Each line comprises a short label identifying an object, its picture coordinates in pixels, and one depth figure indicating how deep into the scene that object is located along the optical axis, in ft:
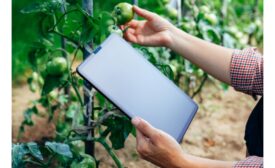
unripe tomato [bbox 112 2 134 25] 4.70
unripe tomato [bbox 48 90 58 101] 6.15
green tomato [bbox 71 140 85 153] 5.49
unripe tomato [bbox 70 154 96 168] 4.41
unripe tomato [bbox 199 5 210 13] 6.86
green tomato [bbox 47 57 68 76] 4.74
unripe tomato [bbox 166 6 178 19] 6.55
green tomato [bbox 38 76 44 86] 6.54
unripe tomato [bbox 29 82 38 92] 6.47
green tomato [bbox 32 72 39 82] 6.36
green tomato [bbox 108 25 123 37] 4.61
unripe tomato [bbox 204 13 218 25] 6.74
